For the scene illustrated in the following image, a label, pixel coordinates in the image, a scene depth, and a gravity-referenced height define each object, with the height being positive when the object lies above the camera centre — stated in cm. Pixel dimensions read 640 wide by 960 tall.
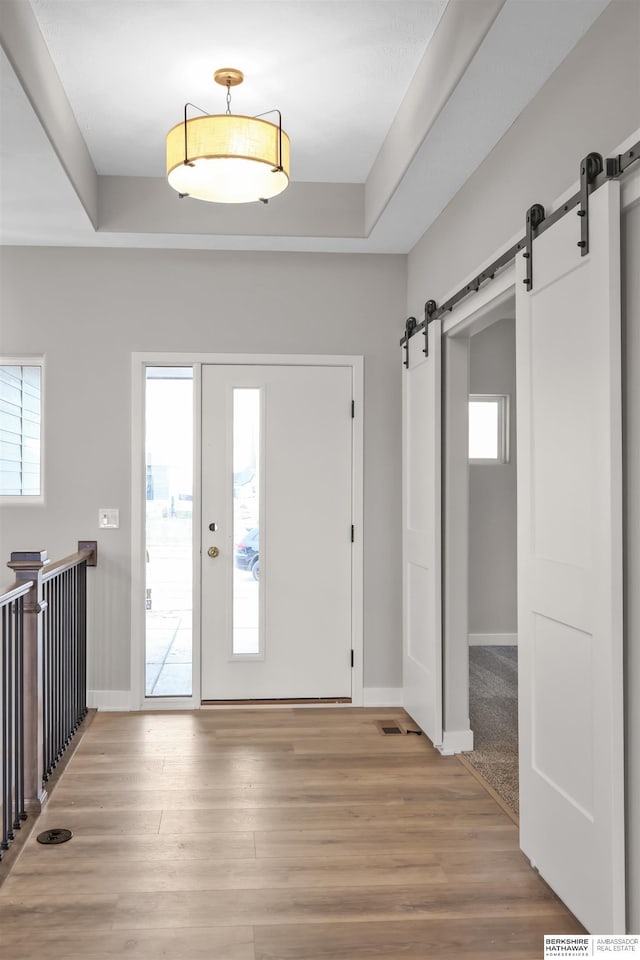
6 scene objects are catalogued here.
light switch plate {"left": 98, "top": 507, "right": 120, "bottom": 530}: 450 -19
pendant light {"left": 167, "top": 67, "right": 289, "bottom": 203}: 274 +118
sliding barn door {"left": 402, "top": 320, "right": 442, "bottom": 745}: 383 -27
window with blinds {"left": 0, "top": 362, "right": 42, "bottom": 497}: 452 +33
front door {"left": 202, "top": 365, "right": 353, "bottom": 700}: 459 -27
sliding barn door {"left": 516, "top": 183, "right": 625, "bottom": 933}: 203 -24
